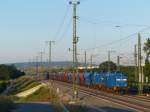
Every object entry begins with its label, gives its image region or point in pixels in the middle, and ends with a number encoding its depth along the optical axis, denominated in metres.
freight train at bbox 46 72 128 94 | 59.28
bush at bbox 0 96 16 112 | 35.22
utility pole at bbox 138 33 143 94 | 53.71
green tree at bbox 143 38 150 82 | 74.31
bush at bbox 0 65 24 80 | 175.60
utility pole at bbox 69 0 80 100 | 41.91
